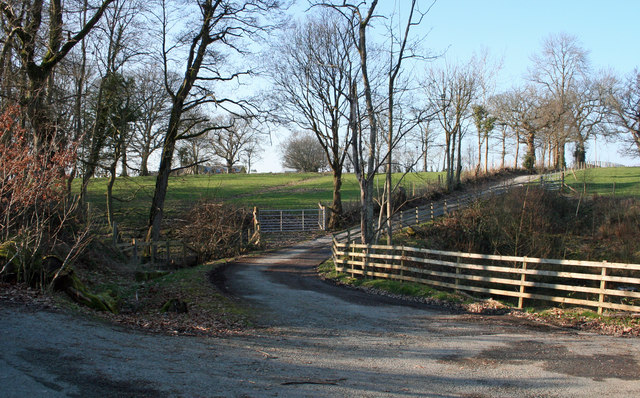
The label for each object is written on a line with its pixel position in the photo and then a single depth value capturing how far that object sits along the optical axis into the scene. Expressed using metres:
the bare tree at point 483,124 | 52.06
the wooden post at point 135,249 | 20.60
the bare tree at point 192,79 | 22.75
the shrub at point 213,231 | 24.94
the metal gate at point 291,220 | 35.47
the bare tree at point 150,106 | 25.77
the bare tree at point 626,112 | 50.00
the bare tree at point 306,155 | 88.00
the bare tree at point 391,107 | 18.83
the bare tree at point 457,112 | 38.66
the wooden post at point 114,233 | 21.72
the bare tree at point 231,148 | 70.67
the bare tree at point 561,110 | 55.94
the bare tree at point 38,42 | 15.48
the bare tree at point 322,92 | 31.14
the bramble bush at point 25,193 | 9.56
